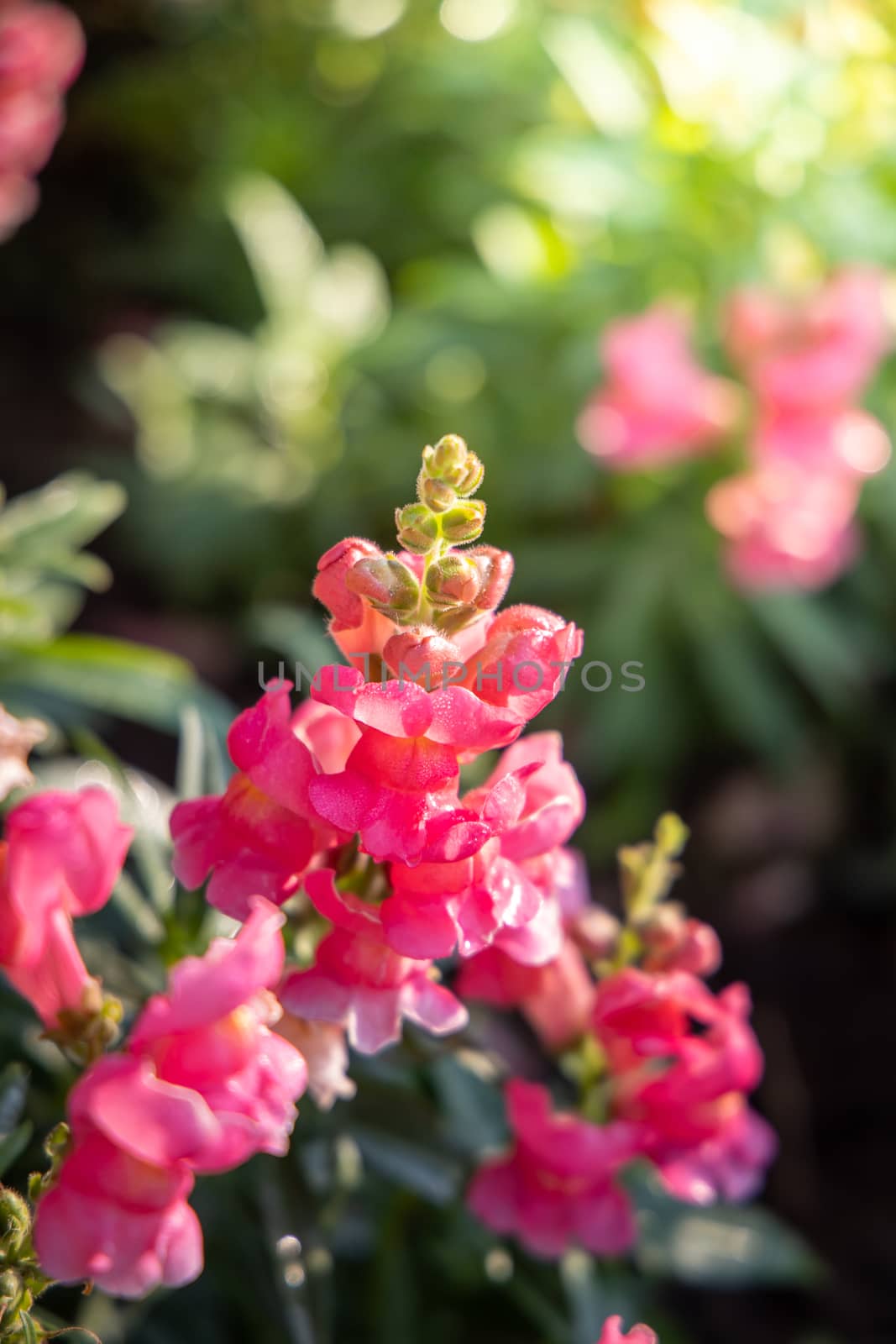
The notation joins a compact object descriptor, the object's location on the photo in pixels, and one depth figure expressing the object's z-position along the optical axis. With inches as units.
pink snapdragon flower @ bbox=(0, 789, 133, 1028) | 18.4
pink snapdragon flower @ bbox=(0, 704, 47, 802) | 19.6
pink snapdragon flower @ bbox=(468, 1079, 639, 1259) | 20.2
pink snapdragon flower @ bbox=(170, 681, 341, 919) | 18.2
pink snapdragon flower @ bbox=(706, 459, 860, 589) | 34.5
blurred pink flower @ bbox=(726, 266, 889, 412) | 33.5
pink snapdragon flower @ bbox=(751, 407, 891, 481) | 34.2
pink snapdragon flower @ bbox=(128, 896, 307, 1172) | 17.5
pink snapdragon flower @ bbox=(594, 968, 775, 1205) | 19.9
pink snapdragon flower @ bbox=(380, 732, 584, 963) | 18.0
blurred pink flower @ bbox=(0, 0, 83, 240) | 25.3
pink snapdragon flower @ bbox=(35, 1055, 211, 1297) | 17.4
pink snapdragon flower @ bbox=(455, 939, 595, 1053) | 20.2
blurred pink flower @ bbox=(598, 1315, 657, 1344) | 18.0
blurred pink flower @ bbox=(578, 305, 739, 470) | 34.1
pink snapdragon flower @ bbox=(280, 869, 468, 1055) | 18.4
